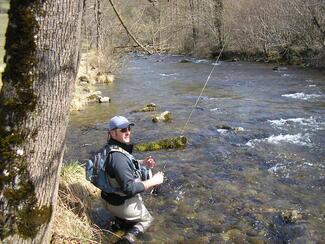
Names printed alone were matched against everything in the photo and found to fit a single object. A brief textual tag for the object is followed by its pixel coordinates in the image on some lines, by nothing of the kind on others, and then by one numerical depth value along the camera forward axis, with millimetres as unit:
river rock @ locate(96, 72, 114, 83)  22747
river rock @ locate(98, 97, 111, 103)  16938
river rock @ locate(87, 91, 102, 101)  17234
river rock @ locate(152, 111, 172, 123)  13352
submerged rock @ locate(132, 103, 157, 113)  15007
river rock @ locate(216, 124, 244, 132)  11973
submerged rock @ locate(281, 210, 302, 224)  6490
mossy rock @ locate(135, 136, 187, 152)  10375
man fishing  5223
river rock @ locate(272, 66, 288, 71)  25928
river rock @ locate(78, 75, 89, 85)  21698
